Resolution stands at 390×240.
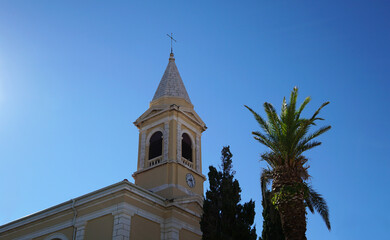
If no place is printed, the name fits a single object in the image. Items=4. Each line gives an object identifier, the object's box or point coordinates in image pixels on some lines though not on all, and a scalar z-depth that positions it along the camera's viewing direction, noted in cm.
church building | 2048
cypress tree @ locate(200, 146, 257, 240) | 1839
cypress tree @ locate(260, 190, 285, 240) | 1972
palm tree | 1385
